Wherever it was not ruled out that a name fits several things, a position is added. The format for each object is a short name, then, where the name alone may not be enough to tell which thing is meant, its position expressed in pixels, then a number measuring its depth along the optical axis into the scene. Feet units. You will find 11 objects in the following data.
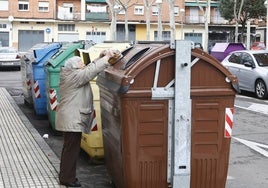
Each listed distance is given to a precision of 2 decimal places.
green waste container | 31.01
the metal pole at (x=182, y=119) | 17.13
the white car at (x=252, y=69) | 53.78
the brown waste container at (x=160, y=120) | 17.01
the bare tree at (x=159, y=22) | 140.75
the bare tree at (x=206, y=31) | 138.45
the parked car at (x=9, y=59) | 94.84
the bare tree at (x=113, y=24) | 143.43
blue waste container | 36.64
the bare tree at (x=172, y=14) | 126.93
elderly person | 19.40
